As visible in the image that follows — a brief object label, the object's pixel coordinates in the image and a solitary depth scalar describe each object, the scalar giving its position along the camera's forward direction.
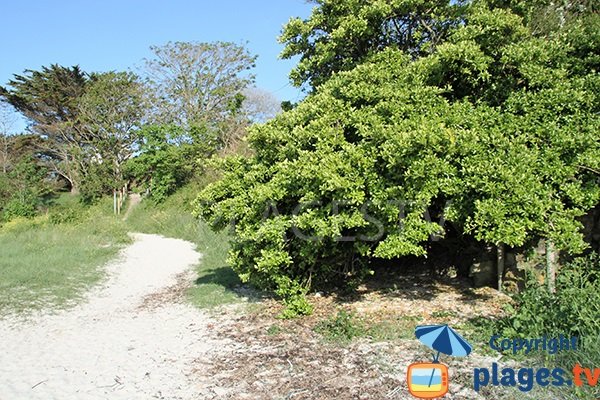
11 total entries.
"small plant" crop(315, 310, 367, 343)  4.97
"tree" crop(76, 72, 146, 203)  24.72
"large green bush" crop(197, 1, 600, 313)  4.48
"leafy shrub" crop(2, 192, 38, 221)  22.12
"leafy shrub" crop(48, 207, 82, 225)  19.33
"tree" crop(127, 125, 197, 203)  22.70
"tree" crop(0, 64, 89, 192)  27.14
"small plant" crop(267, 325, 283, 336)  5.38
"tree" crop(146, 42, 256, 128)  24.39
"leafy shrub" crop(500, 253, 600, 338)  3.73
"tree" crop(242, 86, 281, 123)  24.66
